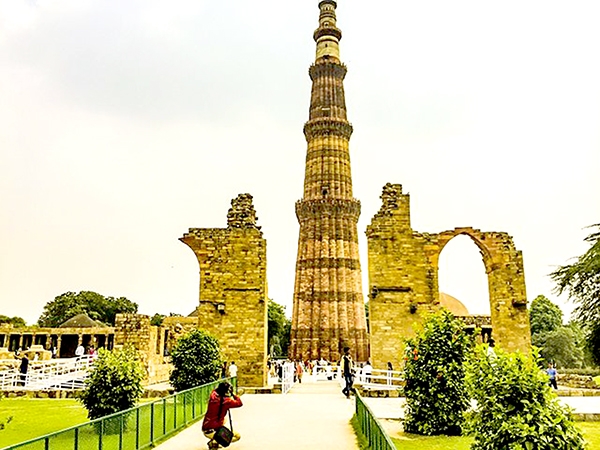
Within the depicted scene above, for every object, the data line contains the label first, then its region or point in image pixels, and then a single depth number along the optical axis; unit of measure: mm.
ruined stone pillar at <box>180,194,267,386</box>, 16266
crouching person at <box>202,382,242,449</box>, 7109
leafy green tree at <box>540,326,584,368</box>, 35062
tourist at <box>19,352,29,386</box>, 15914
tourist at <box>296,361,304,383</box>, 20483
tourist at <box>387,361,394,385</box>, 14626
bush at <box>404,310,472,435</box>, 8625
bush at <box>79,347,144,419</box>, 8867
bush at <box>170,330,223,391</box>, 12836
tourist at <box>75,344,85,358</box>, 21948
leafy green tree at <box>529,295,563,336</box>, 40375
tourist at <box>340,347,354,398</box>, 13625
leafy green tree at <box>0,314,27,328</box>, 55656
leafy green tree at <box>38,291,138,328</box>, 53062
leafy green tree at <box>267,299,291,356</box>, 47031
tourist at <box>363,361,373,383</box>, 15557
